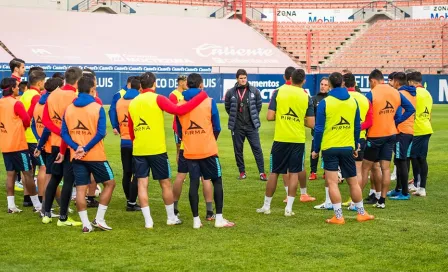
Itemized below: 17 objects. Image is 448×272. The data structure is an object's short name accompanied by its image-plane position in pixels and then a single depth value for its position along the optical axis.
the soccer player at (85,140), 9.90
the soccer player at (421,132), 13.57
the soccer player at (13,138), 11.47
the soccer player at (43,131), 10.92
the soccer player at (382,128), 11.90
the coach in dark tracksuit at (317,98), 13.98
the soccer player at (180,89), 14.70
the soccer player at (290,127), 11.03
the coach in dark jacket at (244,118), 15.62
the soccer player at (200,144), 10.20
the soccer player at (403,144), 12.84
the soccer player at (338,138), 10.55
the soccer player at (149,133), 10.09
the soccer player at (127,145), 11.59
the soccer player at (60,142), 10.34
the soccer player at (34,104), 11.66
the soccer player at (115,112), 12.12
